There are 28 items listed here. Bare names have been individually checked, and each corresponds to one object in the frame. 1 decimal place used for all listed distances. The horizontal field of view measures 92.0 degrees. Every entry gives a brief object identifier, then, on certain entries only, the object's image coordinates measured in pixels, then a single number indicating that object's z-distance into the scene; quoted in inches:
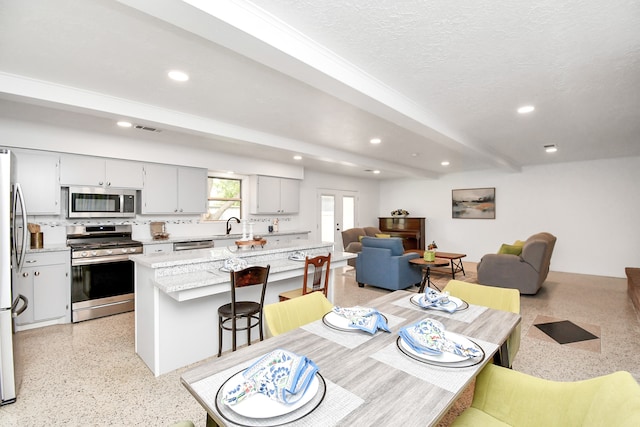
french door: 318.0
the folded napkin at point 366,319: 58.4
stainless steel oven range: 149.6
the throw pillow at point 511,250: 207.9
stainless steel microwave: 161.5
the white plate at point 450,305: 71.2
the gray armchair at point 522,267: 185.0
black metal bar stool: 96.0
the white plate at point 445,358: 47.1
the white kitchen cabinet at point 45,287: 138.3
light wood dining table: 36.4
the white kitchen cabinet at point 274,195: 243.0
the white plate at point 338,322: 59.4
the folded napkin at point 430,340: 49.5
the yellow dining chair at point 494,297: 73.6
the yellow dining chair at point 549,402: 36.6
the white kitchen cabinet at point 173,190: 185.3
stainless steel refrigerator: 82.8
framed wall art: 303.1
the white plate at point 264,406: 35.6
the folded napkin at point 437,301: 71.9
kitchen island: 98.6
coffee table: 225.7
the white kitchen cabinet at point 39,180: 144.9
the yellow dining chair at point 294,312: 68.2
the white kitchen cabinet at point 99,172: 157.5
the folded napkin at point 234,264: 104.3
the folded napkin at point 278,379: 37.5
